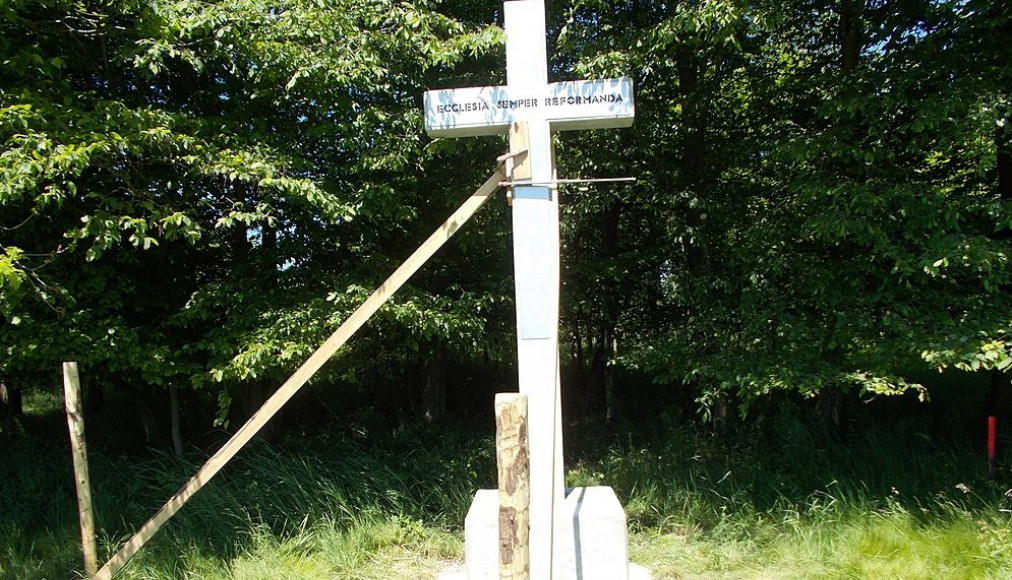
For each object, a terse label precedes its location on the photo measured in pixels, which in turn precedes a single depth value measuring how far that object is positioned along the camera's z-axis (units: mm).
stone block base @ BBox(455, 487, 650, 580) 3525
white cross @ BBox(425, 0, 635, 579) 3428
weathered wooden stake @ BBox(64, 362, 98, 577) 4031
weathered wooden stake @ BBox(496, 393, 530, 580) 2303
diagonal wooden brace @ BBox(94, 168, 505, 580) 3605
